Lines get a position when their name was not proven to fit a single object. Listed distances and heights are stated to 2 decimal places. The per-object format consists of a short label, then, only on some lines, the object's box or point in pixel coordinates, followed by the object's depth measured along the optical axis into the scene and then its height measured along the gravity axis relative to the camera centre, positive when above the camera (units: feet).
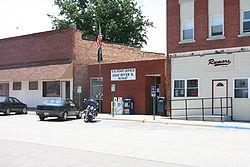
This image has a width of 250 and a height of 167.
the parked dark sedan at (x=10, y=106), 86.53 -3.88
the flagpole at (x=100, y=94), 90.22 -0.76
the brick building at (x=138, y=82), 79.02 +2.30
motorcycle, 67.87 -3.97
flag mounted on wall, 86.39 +11.84
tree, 148.97 +31.75
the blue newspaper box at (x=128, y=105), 82.74 -3.44
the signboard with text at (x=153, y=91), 68.34 +0.09
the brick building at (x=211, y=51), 65.16 +8.21
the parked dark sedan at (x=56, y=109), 70.44 -3.72
